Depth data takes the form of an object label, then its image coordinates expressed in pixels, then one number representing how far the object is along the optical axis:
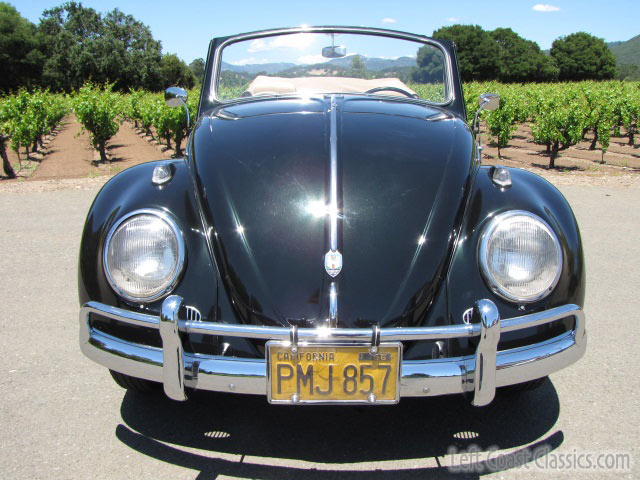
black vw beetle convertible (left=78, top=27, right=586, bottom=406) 1.75
